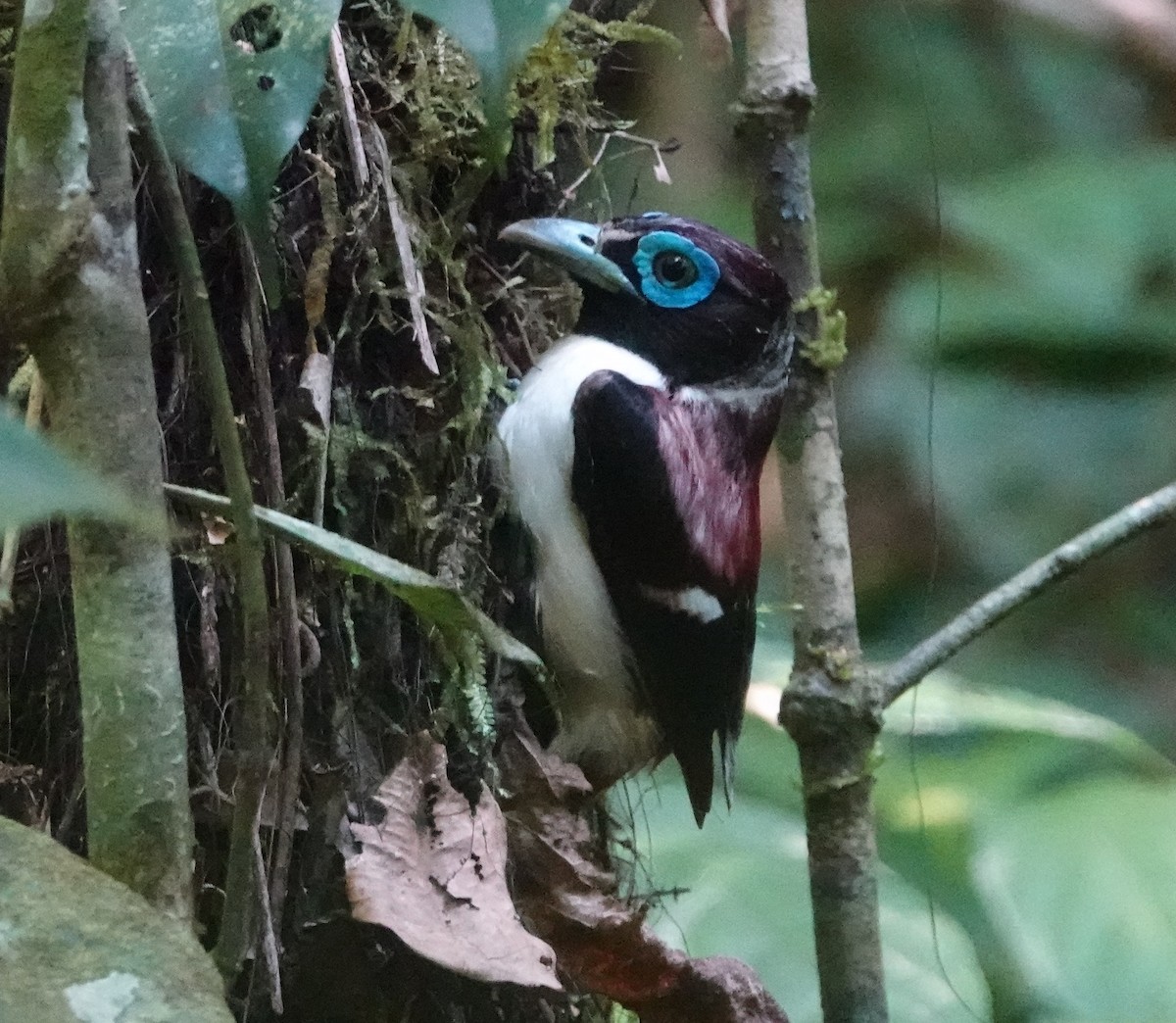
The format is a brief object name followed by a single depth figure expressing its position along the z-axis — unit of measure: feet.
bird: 14.79
